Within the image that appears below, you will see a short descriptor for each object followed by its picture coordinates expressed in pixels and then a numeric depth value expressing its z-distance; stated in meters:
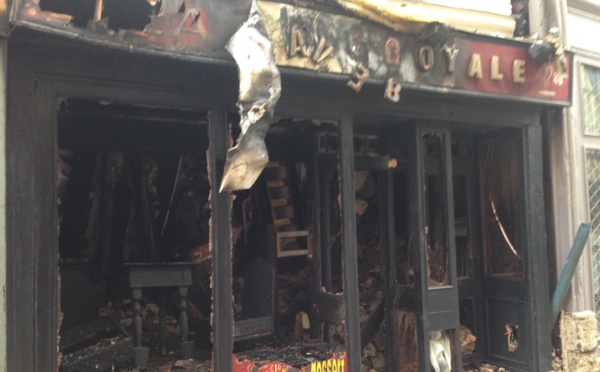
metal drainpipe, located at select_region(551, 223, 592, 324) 5.54
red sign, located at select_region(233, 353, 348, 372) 4.47
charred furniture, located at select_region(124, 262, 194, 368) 5.07
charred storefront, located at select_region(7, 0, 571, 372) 3.37
